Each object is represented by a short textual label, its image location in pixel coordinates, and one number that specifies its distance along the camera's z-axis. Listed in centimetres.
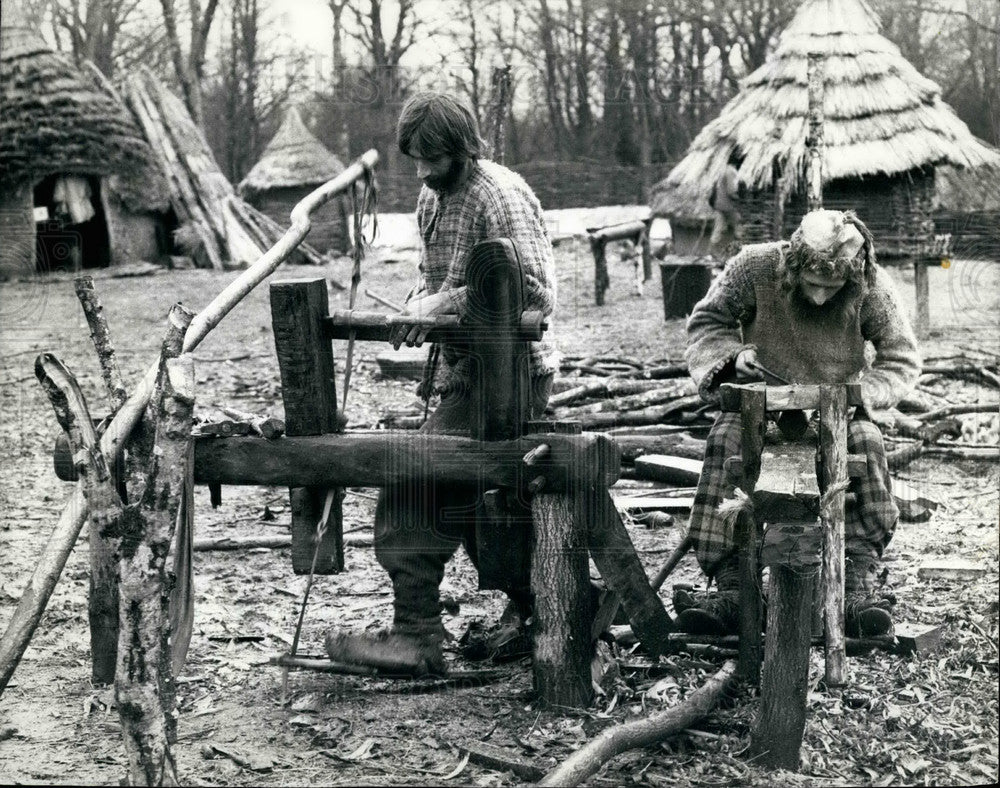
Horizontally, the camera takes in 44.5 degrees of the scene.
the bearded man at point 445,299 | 400
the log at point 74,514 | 349
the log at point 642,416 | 755
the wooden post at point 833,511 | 368
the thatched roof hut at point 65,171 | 1559
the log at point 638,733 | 328
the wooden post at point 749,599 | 383
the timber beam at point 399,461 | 378
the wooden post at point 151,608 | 309
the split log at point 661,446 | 666
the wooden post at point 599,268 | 1423
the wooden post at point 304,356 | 391
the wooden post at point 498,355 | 377
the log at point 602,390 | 823
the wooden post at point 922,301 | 1190
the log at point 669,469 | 621
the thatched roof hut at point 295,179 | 2035
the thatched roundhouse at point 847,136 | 1223
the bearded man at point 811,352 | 417
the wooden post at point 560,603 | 383
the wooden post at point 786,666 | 344
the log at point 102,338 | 332
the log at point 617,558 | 386
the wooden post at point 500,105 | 907
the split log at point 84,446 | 314
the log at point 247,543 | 575
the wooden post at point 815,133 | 909
